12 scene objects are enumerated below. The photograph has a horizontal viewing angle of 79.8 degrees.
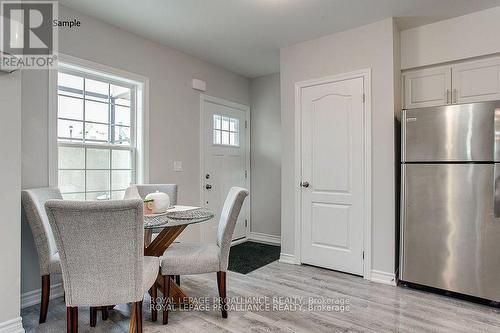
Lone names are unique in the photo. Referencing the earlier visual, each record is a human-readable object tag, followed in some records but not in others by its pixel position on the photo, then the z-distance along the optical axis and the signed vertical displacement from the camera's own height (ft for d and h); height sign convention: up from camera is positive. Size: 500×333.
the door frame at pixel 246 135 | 12.81 +1.54
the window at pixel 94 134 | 8.87 +1.07
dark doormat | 10.90 -3.64
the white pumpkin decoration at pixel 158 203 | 7.34 -0.87
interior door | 10.00 -0.22
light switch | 11.68 +0.07
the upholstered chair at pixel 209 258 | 6.88 -2.11
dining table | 6.66 -1.54
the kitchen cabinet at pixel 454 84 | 8.95 +2.68
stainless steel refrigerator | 7.67 -0.83
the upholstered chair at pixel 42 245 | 6.95 -1.82
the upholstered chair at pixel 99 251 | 4.81 -1.41
